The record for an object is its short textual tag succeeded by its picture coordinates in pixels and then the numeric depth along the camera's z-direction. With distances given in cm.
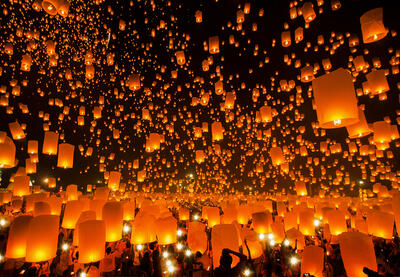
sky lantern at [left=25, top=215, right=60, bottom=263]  363
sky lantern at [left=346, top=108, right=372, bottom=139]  422
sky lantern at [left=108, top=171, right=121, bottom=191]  1088
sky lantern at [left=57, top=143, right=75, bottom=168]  709
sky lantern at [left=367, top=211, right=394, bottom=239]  557
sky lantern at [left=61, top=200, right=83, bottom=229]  585
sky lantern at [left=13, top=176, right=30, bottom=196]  814
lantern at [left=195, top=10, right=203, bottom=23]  661
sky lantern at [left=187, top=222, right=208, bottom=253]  486
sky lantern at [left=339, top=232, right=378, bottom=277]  319
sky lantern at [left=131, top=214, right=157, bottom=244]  525
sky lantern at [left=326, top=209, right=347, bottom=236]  644
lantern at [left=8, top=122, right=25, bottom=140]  695
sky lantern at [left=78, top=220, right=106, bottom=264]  372
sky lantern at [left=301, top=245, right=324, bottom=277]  404
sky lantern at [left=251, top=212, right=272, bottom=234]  584
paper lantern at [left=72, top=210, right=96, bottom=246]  483
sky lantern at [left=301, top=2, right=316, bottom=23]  539
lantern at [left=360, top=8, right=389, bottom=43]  422
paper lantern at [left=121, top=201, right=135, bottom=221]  807
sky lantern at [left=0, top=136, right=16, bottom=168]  570
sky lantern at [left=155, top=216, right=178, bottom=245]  534
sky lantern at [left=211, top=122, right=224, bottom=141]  736
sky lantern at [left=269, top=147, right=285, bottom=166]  824
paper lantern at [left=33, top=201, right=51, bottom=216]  563
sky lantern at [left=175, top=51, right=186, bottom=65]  679
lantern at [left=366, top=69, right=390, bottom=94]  538
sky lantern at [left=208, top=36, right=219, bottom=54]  616
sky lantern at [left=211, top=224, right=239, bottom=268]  396
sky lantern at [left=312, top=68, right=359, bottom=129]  280
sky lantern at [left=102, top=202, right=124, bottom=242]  476
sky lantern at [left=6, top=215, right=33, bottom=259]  409
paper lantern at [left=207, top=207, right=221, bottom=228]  760
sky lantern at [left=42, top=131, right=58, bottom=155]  705
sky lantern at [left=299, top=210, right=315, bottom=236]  648
